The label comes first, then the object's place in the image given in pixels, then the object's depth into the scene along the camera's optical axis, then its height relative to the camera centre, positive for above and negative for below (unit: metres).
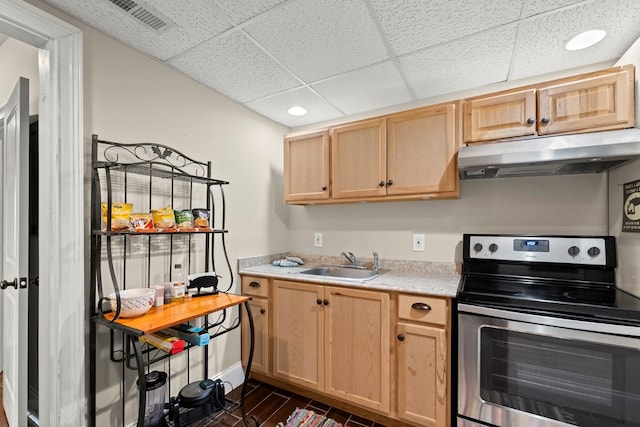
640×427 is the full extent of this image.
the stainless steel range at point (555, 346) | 1.23 -0.63
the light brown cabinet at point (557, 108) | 1.44 +0.59
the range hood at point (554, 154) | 1.37 +0.31
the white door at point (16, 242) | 1.39 -0.14
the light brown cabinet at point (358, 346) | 1.61 -0.87
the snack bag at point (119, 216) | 1.35 +0.00
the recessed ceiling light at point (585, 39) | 1.48 +0.94
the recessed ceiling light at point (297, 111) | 2.46 +0.92
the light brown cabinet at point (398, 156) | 1.88 +0.42
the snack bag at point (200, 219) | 1.73 -0.02
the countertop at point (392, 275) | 1.69 -0.44
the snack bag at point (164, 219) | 1.53 -0.02
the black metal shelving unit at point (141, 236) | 1.37 -0.12
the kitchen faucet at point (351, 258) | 2.46 -0.38
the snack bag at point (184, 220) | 1.63 -0.03
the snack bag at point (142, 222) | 1.42 -0.03
